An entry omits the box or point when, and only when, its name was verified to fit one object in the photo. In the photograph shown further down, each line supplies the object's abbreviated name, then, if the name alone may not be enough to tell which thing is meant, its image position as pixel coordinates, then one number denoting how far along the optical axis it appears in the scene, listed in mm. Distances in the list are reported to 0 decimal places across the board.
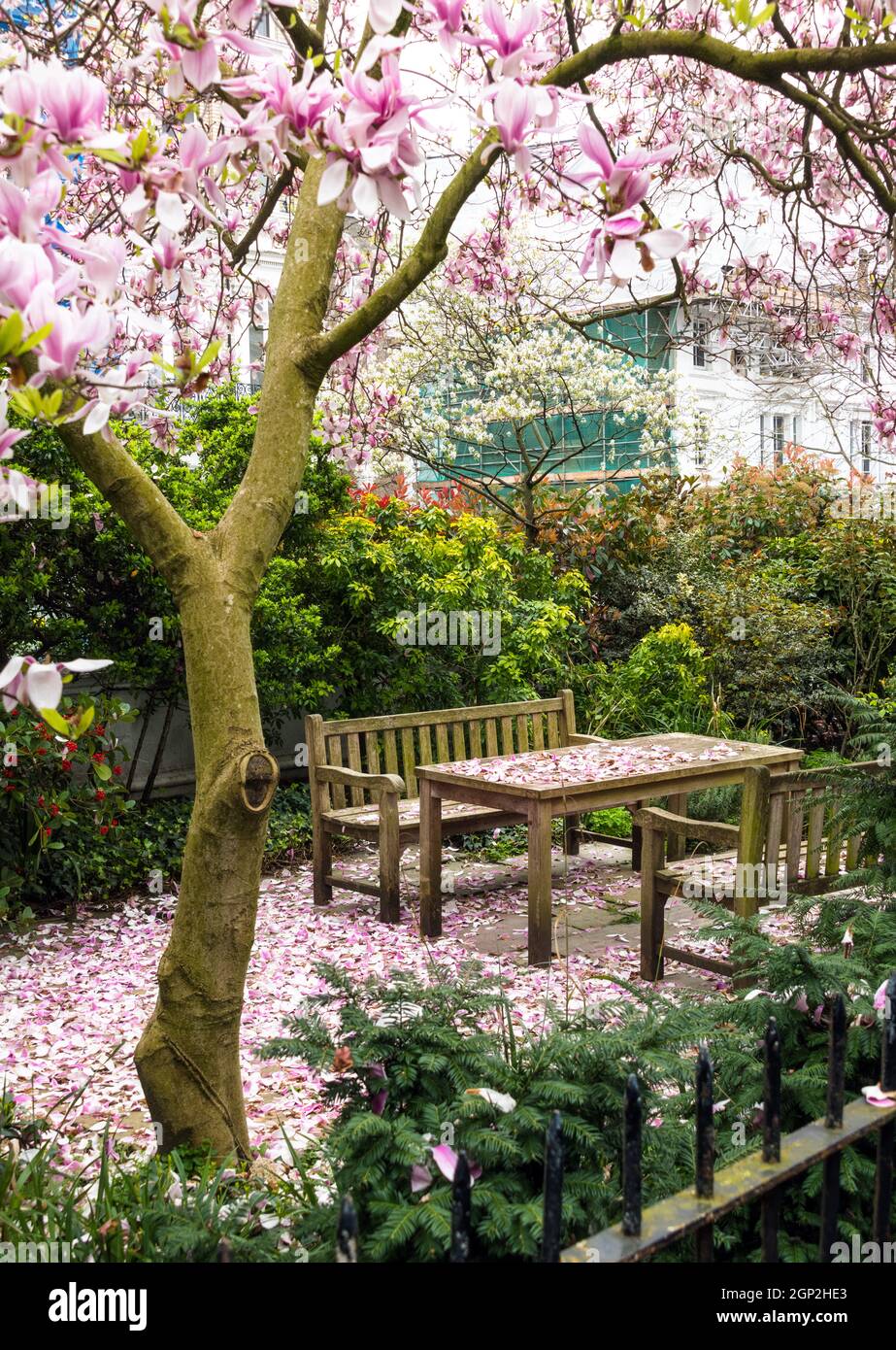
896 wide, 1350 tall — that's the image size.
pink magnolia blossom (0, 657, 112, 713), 1706
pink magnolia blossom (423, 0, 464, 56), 1953
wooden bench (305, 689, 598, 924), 6879
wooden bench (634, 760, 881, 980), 5734
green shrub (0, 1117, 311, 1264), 2334
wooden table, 6047
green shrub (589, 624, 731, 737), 9930
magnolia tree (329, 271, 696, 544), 14094
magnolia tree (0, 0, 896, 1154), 1811
